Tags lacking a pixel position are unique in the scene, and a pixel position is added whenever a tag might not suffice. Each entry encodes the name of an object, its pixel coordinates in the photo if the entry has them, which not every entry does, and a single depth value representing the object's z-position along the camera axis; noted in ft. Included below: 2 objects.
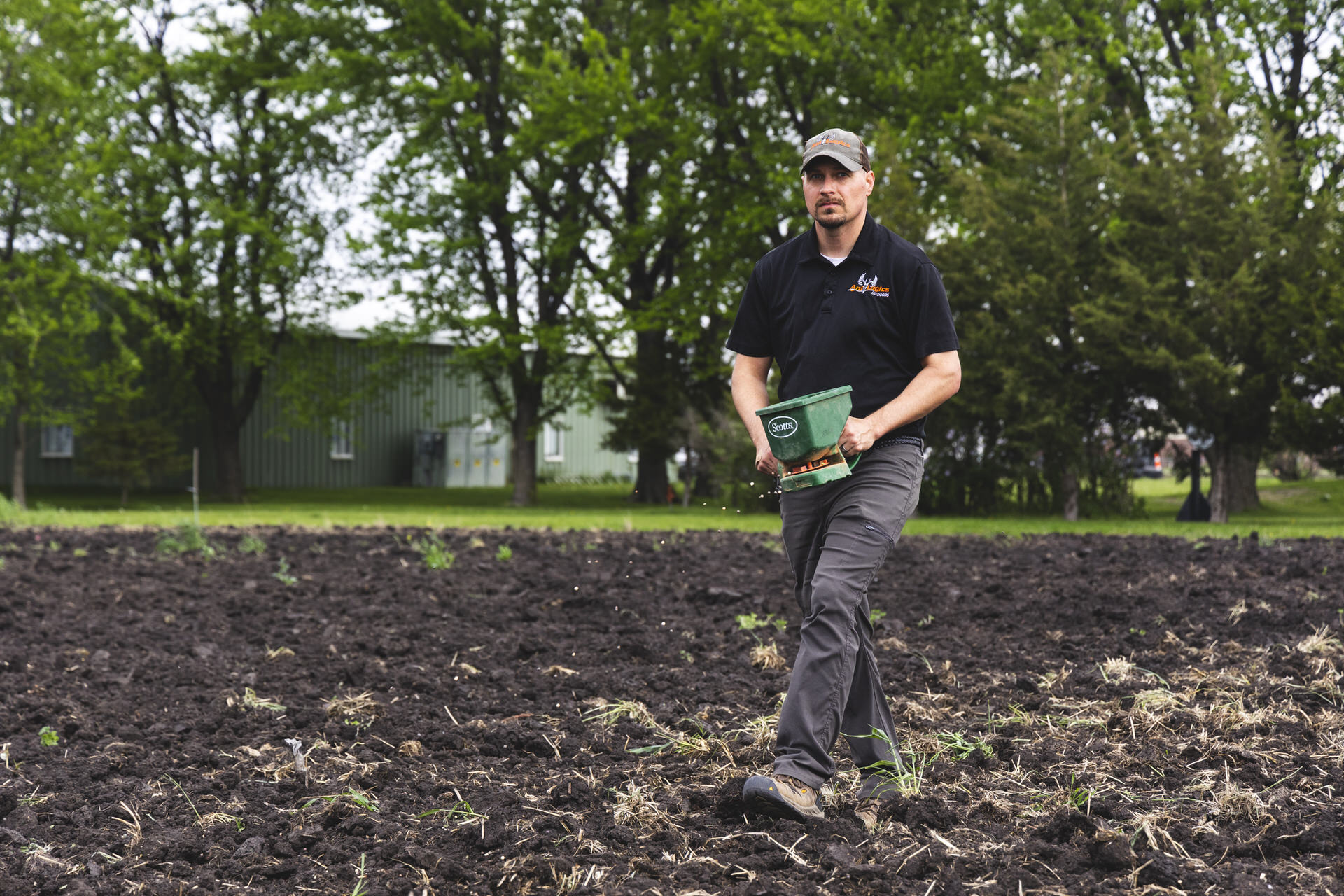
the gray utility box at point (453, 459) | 129.08
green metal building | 114.73
